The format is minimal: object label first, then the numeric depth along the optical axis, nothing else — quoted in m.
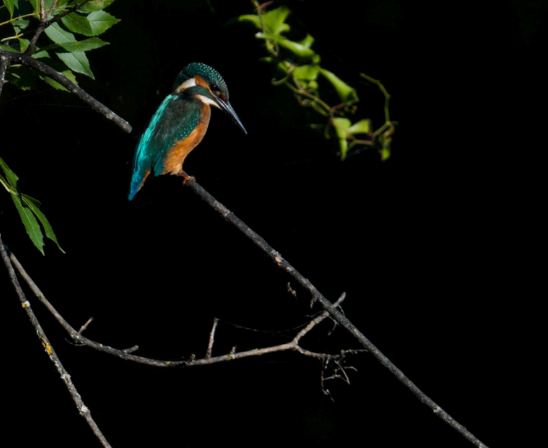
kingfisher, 9.77
